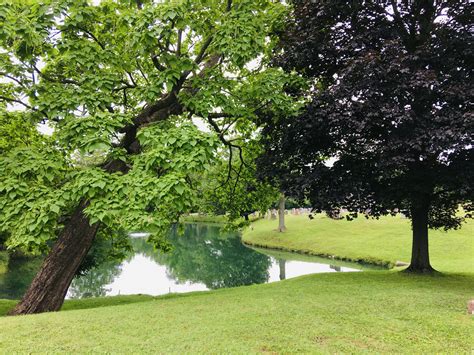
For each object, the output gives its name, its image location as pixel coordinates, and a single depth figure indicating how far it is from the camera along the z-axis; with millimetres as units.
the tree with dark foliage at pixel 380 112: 10805
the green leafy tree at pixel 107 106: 8039
